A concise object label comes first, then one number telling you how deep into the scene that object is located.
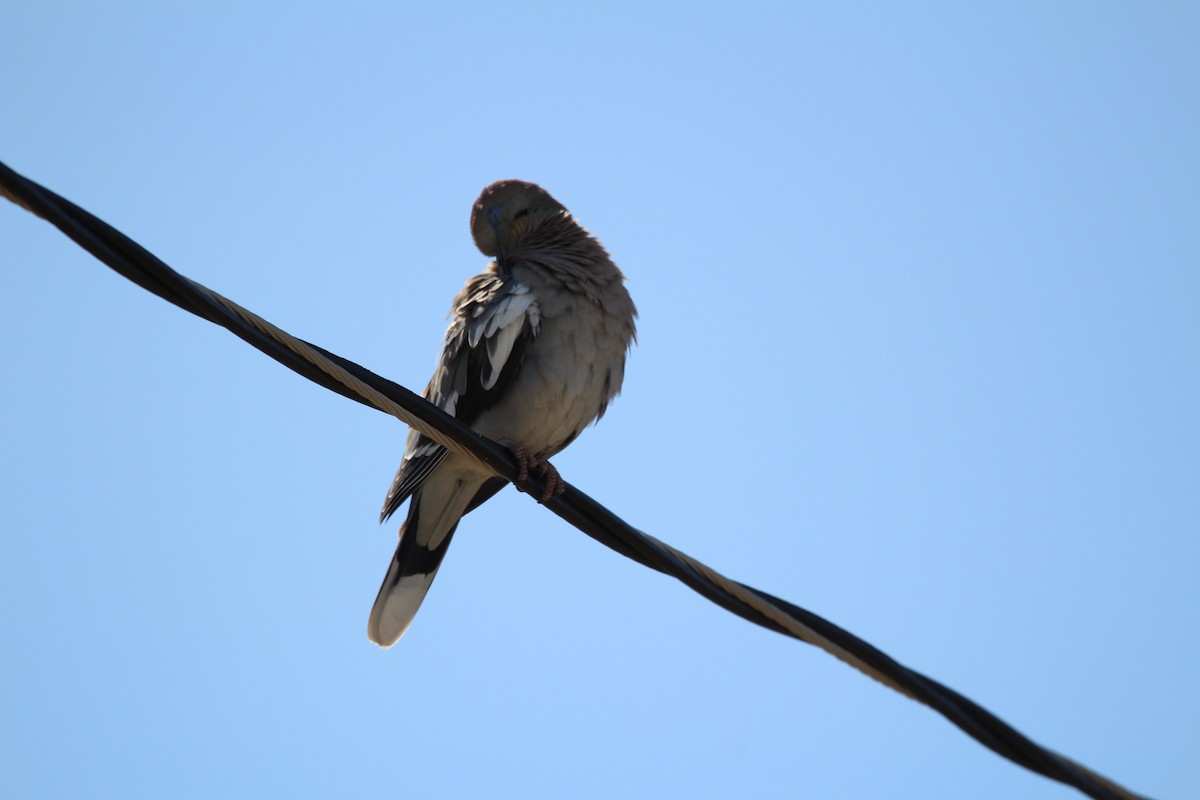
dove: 8.74
